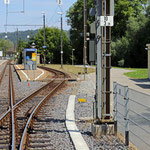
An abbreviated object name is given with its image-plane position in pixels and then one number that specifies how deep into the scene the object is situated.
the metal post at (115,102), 14.42
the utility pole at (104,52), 14.29
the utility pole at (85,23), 57.82
